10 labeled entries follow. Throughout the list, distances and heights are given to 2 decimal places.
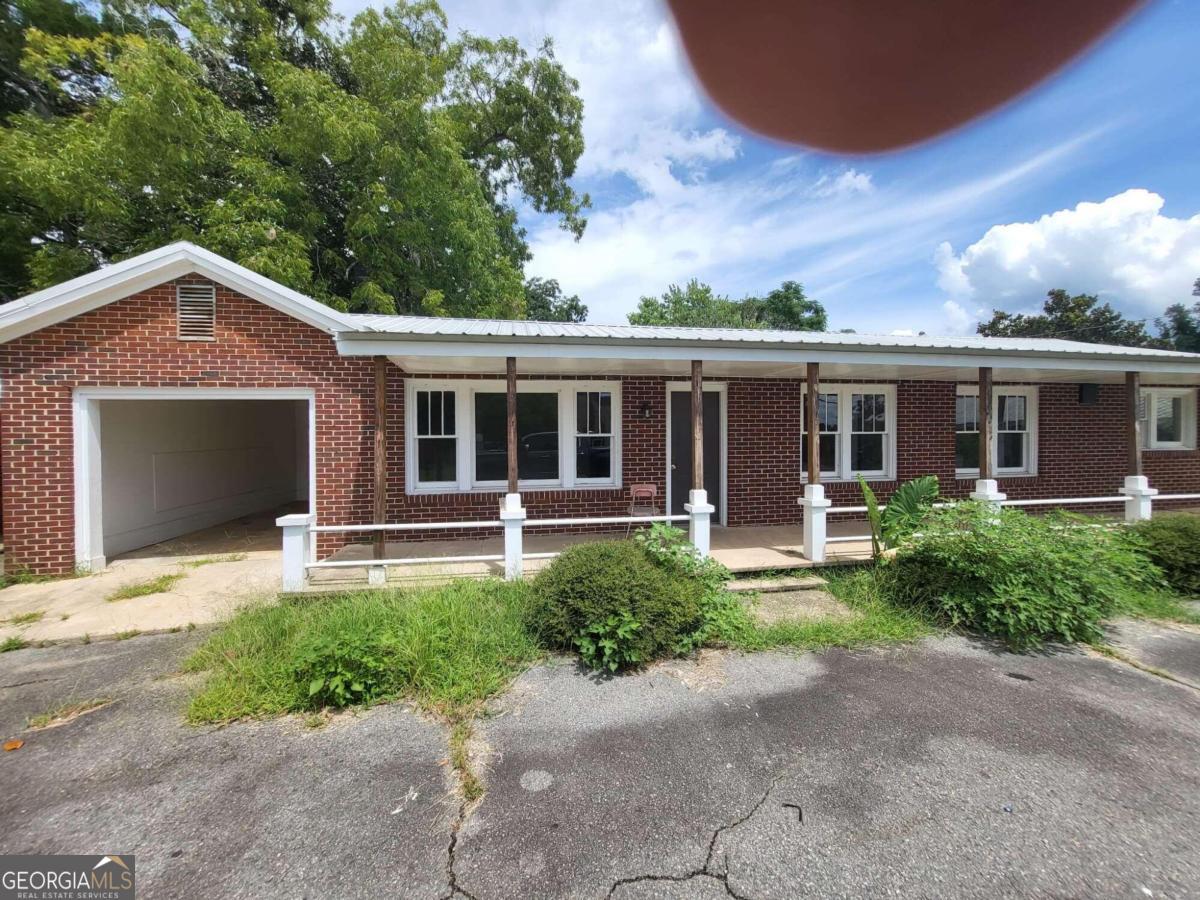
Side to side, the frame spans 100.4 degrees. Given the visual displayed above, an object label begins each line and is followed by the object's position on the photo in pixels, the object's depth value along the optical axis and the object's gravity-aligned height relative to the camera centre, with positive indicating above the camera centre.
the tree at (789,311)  35.19 +9.54
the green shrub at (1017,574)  4.54 -1.25
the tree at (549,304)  35.62 +10.53
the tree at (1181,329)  30.62 +7.31
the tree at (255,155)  9.55 +6.35
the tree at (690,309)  33.84 +9.39
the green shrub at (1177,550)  5.64 -1.19
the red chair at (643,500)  7.68 -0.90
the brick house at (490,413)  6.31 +0.51
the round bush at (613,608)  4.04 -1.39
